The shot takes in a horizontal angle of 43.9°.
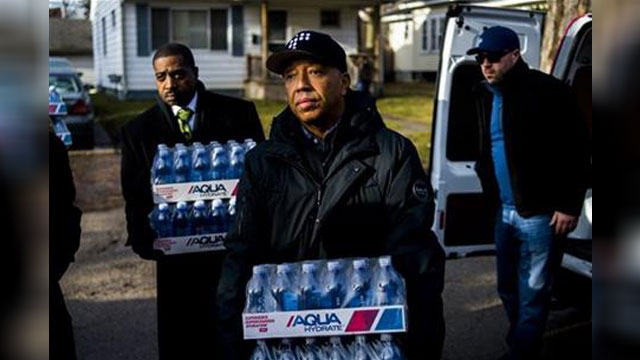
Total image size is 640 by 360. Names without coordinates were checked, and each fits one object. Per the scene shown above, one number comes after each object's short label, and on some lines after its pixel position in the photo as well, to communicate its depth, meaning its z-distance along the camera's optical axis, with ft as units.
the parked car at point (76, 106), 55.06
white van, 18.79
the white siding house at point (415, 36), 118.01
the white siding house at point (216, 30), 86.02
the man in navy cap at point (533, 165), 15.93
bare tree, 28.04
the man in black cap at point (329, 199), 9.43
